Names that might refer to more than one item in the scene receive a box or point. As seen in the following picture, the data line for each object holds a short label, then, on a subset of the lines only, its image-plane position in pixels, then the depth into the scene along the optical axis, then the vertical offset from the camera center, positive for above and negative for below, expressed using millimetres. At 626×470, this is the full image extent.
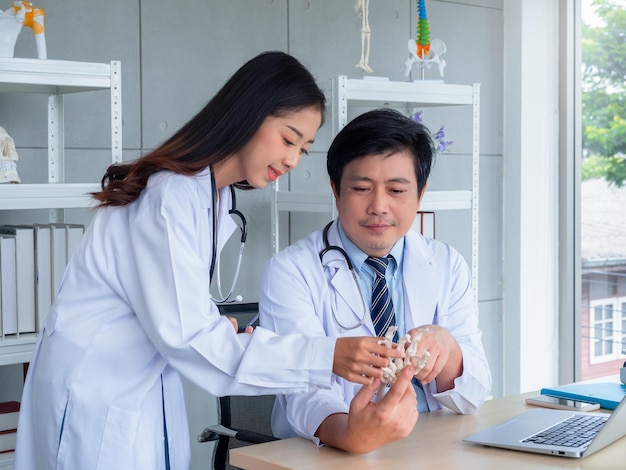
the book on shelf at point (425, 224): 3125 -2
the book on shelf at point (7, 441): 2324 -598
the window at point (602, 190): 3674 +150
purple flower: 3295 +327
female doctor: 1460 -167
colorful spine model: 3055 +695
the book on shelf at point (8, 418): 2344 -540
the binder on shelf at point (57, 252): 2406 -82
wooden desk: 1412 -403
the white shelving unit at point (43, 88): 2229 +326
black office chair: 2069 -490
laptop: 1463 -390
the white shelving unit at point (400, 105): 2834 +415
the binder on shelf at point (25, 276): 2355 -148
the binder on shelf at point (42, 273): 2387 -142
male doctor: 1832 -117
